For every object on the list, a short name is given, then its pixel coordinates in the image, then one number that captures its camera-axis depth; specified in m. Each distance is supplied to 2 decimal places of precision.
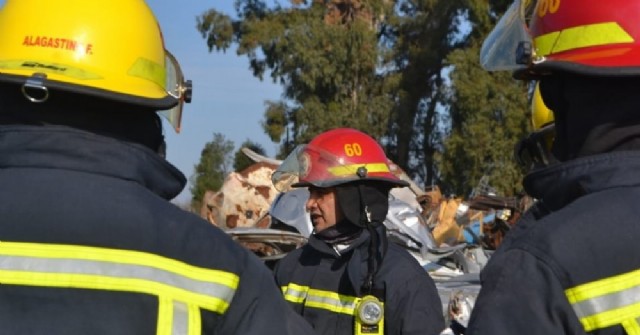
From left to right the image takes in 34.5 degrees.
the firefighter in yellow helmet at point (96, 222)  1.98
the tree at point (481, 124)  29.52
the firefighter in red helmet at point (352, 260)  4.31
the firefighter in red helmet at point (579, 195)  1.87
